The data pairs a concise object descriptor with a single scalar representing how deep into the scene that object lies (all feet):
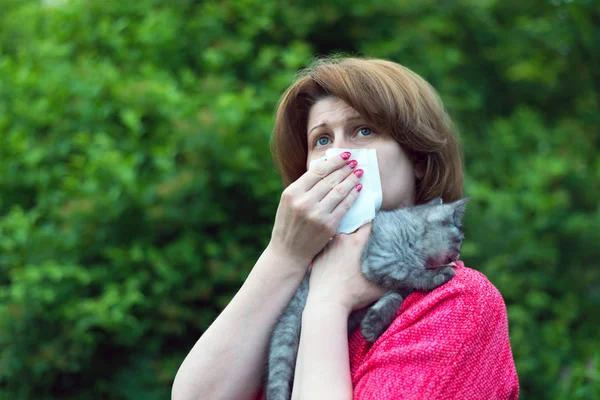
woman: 10.56
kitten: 10.82
